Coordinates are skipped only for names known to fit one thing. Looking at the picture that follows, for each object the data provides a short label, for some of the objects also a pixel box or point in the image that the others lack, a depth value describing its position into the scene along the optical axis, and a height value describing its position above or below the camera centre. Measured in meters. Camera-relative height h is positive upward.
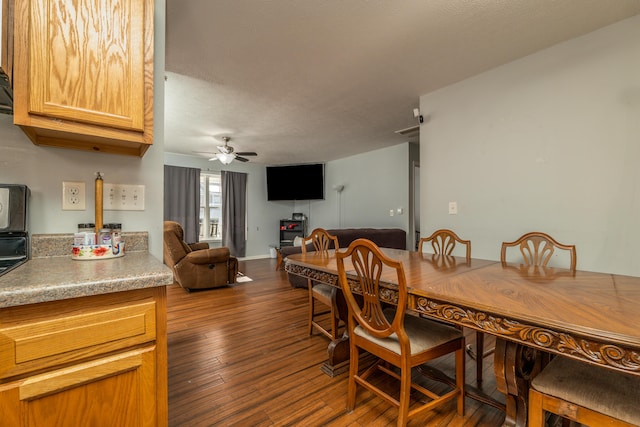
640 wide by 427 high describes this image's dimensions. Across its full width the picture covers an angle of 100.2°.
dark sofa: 3.87 -0.39
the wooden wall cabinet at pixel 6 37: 0.84 +0.57
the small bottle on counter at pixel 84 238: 1.10 -0.10
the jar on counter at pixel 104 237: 1.12 -0.10
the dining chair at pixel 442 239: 2.31 -0.23
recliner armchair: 3.79 -0.72
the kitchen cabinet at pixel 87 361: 0.70 -0.43
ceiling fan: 4.56 +1.05
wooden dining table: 0.81 -0.35
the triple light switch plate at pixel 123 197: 1.25 +0.08
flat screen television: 6.57 +0.79
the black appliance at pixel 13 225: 1.01 -0.04
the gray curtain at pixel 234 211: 6.35 +0.06
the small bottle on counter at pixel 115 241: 1.16 -0.12
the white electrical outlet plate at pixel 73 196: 1.18 +0.08
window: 6.23 +0.18
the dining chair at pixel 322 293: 2.02 -0.66
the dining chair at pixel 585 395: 0.87 -0.63
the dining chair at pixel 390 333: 1.26 -0.63
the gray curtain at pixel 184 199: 5.60 +0.32
